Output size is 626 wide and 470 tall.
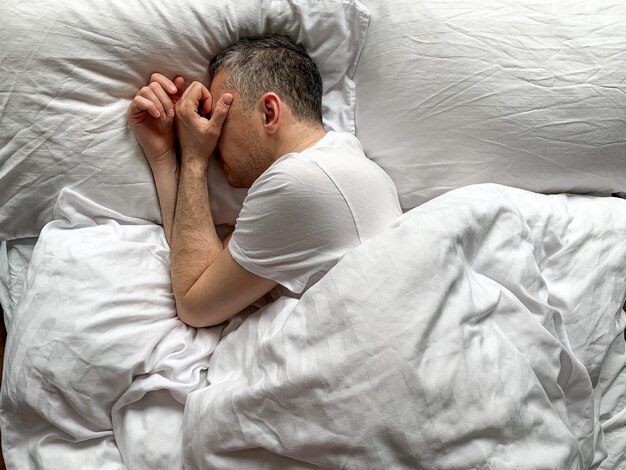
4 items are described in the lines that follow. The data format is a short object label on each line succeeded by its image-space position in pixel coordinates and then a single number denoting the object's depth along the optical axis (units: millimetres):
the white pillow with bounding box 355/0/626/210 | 1132
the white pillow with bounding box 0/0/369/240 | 1058
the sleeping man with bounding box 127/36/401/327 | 982
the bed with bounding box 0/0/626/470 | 861
